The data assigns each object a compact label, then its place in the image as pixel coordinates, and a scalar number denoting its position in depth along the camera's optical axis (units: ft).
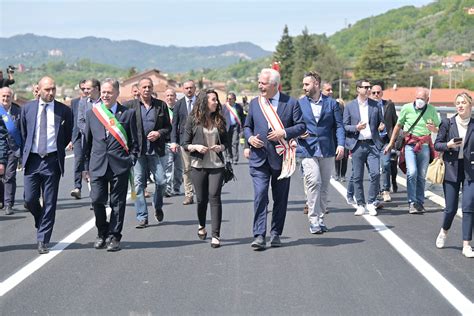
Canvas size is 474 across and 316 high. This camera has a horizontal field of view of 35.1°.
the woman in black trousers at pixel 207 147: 30.27
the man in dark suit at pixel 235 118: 67.63
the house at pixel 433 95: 412.65
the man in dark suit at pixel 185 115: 40.40
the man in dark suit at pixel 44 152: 29.07
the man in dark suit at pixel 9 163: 39.65
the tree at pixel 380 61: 521.24
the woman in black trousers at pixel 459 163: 28.12
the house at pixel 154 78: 559.38
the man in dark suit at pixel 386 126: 42.86
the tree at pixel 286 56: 545.93
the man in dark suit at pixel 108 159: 29.58
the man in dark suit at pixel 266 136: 28.99
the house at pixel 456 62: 519.03
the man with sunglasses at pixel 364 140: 38.75
